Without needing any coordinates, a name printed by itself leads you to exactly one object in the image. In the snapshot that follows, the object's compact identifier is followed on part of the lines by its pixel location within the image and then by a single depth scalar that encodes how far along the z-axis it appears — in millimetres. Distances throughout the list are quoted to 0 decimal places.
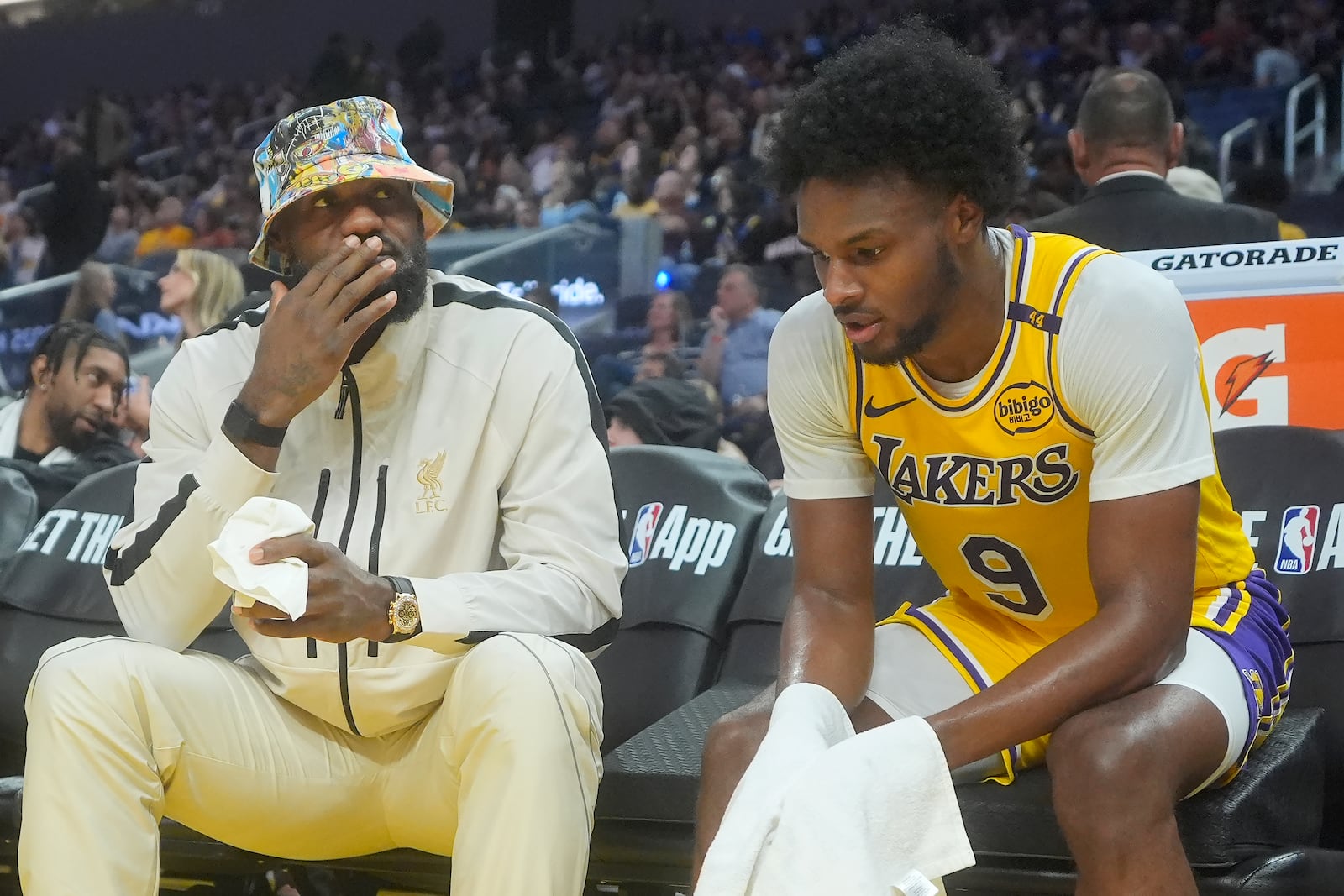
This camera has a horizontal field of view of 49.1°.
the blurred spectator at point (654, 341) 5969
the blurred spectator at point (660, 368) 5785
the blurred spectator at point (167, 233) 8680
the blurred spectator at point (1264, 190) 5859
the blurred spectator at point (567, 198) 7707
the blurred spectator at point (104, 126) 9773
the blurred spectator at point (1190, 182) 4840
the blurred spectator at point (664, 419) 4469
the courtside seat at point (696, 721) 2197
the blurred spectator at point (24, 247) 8898
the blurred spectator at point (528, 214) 7848
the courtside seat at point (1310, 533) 2346
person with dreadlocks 4352
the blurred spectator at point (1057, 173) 5855
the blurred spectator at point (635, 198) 7449
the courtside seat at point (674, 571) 2721
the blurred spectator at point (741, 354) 5215
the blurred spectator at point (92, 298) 7184
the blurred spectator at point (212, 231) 8617
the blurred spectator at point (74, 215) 9000
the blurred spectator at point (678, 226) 6895
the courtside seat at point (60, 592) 3115
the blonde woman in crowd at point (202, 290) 5789
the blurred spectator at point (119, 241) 8719
